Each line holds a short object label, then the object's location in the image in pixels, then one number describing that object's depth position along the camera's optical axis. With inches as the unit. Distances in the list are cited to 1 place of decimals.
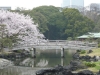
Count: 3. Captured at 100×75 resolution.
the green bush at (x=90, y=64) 1130.0
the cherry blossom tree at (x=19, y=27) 1916.8
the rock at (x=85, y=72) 974.5
